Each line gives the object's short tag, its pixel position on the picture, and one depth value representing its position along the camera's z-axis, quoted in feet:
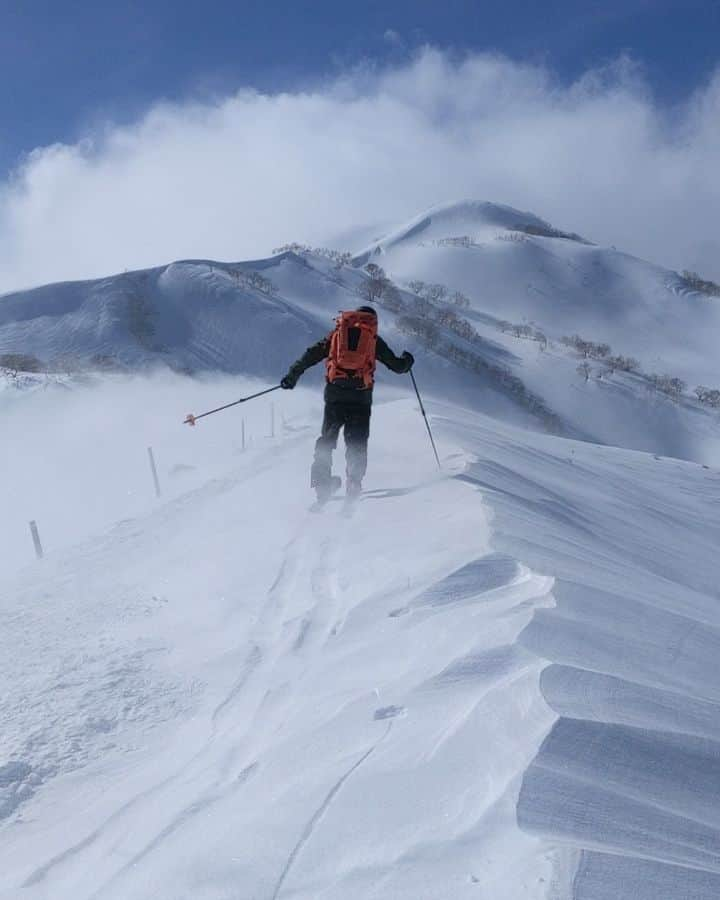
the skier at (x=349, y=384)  29.12
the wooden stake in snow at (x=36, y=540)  37.22
